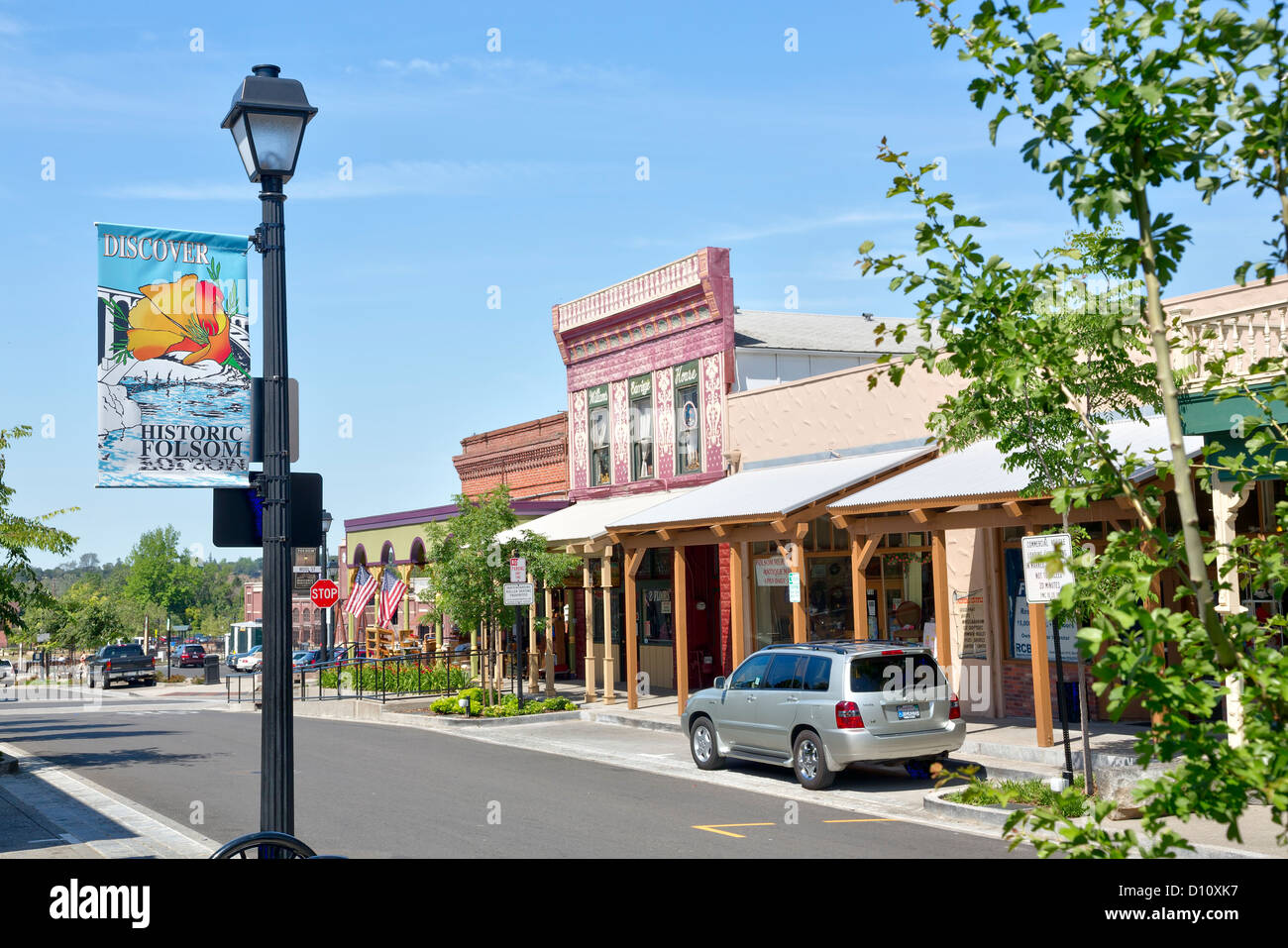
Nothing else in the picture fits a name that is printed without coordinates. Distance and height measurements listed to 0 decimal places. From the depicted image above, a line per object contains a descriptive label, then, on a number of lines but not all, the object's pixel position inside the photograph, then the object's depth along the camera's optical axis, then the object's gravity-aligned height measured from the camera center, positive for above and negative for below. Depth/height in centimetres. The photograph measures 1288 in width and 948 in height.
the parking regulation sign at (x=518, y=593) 2420 -41
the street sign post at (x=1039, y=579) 1224 -21
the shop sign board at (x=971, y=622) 2016 -102
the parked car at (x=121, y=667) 5556 -376
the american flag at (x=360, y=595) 3478 -52
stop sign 3262 -40
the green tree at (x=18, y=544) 1906 +66
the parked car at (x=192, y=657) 7144 -435
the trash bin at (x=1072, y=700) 1831 -214
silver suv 1480 -180
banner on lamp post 773 +143
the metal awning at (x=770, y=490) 2030 +136
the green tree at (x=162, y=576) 11875 +71
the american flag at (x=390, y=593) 3266 -46
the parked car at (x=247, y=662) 7507 -506
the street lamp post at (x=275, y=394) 722 +113
